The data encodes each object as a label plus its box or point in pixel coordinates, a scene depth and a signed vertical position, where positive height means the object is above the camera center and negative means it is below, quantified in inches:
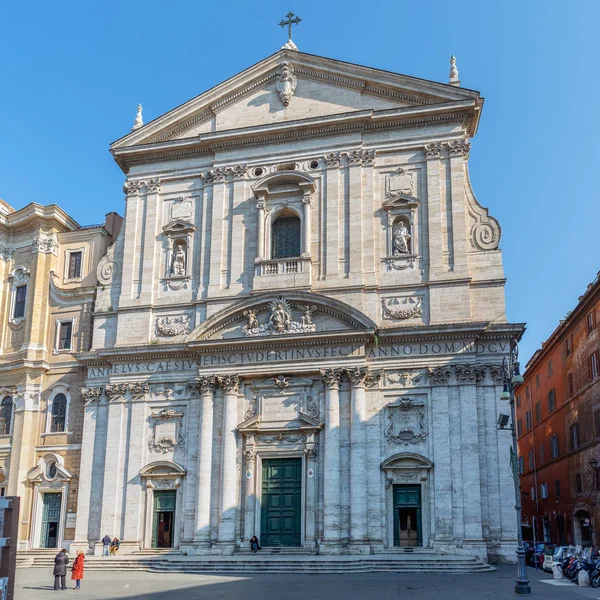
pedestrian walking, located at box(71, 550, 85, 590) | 936.1 -75.7
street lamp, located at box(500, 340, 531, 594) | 839.1 +71.8
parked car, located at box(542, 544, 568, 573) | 1123.8 -65.1
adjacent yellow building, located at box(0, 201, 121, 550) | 1395.2 +278.1
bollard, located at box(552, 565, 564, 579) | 1056.2 -78.8
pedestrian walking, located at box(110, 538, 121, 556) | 1264.8 -62.4
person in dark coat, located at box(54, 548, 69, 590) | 915.4 -72.1
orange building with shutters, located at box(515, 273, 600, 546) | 1510.8 +173.6
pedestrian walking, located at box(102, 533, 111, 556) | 1258.6 -59.2
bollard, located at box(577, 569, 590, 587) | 952.9 -78.4
